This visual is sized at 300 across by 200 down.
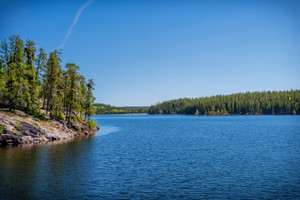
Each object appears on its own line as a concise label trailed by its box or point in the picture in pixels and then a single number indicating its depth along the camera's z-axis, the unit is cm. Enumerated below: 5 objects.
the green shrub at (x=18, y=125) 4512
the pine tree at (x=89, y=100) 7194
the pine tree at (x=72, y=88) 6369
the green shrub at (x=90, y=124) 7181
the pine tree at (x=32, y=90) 5503
